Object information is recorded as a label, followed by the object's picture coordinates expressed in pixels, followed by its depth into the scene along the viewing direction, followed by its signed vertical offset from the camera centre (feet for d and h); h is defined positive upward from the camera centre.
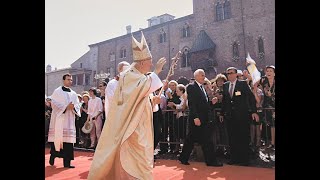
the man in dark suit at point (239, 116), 21.15 -1.48
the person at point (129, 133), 13.38 -1.70
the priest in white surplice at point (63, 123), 22.30 -1.96
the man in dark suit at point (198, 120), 21.57 -1.80
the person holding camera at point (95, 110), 30.25 -1.34
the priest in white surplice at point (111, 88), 20.61 +0.63
